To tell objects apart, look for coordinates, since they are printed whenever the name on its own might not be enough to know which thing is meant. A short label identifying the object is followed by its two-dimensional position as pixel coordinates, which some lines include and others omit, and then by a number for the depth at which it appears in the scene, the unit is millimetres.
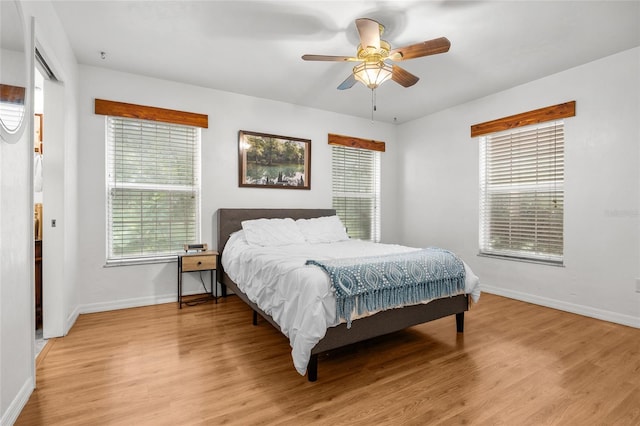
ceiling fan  2189
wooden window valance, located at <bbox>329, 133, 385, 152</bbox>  4898
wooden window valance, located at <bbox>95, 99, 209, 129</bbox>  3402
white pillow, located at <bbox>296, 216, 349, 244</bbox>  3944
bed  1997
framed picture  4188
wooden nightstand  3500
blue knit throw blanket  2064
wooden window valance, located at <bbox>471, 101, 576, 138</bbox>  3432
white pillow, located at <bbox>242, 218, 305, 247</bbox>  3566
